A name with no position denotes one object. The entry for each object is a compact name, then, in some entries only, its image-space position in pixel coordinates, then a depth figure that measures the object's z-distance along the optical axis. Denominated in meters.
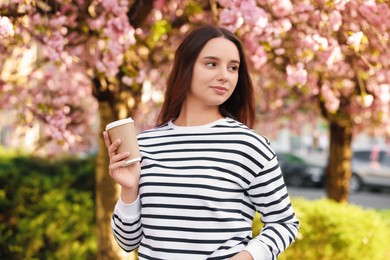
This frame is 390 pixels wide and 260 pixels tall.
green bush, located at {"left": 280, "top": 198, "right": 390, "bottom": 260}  5.48
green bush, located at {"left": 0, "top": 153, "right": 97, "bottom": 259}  5.47
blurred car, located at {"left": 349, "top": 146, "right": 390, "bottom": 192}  19.91
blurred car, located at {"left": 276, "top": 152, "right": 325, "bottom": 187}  22.14
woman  2.24
